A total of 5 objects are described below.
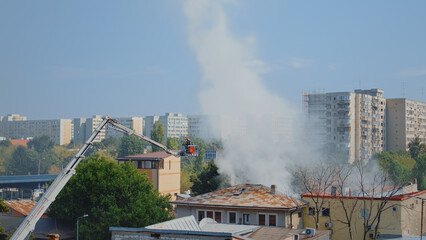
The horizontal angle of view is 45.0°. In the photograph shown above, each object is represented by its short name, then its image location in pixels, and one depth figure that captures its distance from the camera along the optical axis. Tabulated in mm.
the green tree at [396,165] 82500
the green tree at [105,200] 40125
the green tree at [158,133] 104250
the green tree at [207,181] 54688
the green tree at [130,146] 122375
